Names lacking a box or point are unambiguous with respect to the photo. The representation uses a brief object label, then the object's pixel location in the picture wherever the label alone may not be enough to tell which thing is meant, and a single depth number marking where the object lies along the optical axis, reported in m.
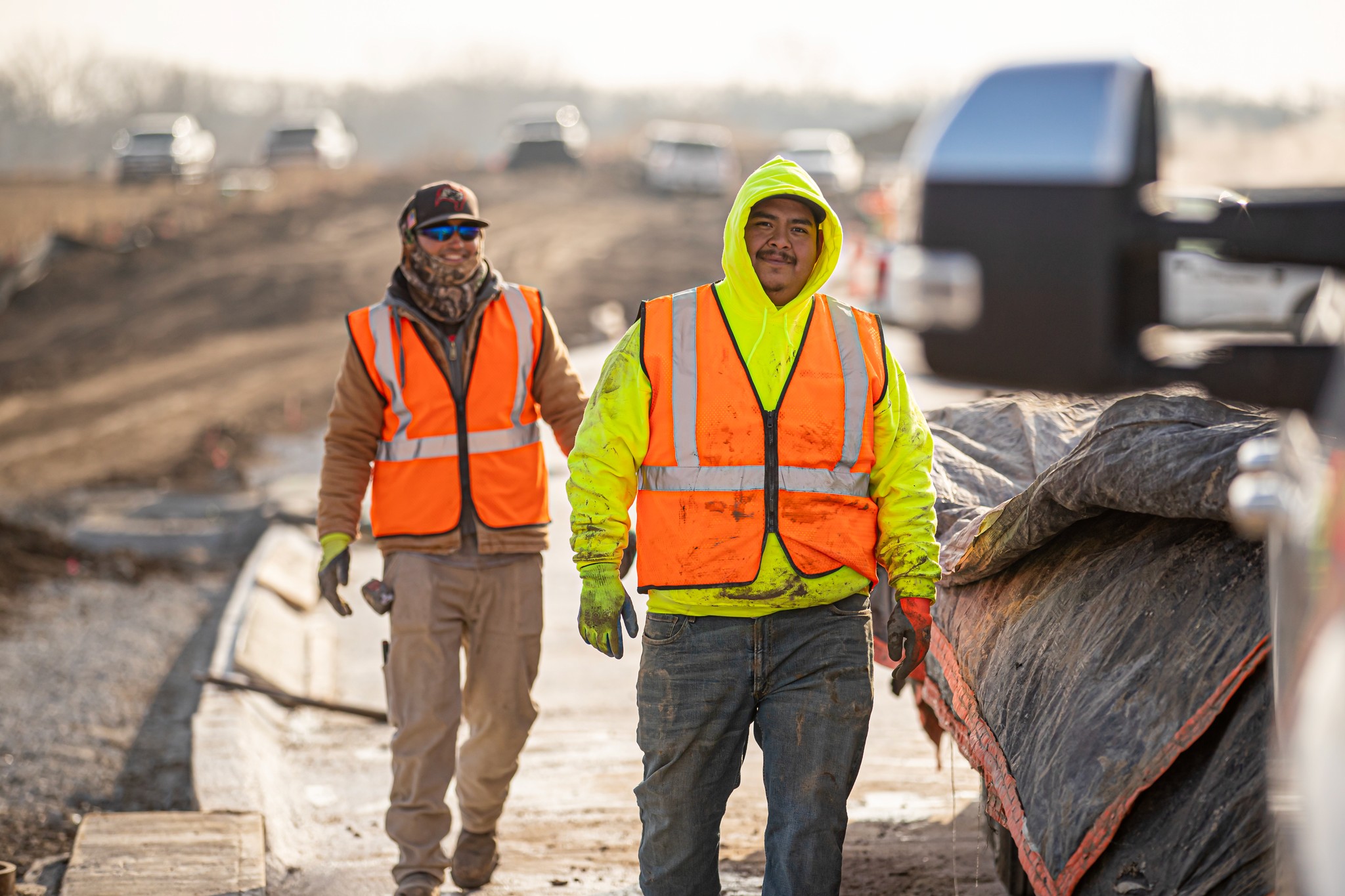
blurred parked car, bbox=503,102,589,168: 75.62
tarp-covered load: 6.09
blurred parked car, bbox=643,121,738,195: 67.25
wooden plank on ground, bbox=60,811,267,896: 9.39
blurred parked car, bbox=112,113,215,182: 68.37
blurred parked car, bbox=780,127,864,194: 70.69
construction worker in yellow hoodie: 7.11
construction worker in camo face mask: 9.53
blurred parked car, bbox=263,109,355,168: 77.87
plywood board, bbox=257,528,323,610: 18.23
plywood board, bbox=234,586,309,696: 14.95
